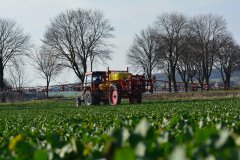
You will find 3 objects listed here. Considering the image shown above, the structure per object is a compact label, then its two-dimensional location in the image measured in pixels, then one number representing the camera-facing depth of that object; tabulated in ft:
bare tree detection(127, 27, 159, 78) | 235.20
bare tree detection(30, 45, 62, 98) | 206.21
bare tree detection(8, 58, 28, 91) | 297.33
